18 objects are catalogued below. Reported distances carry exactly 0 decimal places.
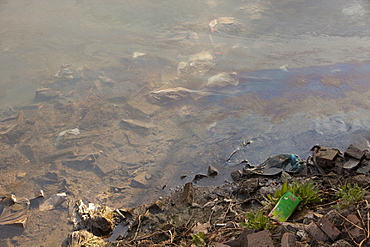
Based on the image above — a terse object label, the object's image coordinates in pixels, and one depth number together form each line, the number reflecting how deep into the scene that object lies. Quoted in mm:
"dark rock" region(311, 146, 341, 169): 3201
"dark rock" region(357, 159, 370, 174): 3019
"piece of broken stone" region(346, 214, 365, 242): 1847
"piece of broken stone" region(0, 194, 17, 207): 3221
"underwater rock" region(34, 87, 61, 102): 5023
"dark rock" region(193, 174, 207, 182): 3494
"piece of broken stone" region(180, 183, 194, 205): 3049
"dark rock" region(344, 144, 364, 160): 3160
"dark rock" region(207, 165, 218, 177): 3494
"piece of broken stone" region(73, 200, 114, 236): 2871
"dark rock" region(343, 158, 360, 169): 3083
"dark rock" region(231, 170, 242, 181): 3391
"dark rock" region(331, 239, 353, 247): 1793
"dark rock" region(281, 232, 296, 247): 1886
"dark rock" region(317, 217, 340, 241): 1890
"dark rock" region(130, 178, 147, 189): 3482
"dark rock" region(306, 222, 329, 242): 1923
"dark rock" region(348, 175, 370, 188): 2646
